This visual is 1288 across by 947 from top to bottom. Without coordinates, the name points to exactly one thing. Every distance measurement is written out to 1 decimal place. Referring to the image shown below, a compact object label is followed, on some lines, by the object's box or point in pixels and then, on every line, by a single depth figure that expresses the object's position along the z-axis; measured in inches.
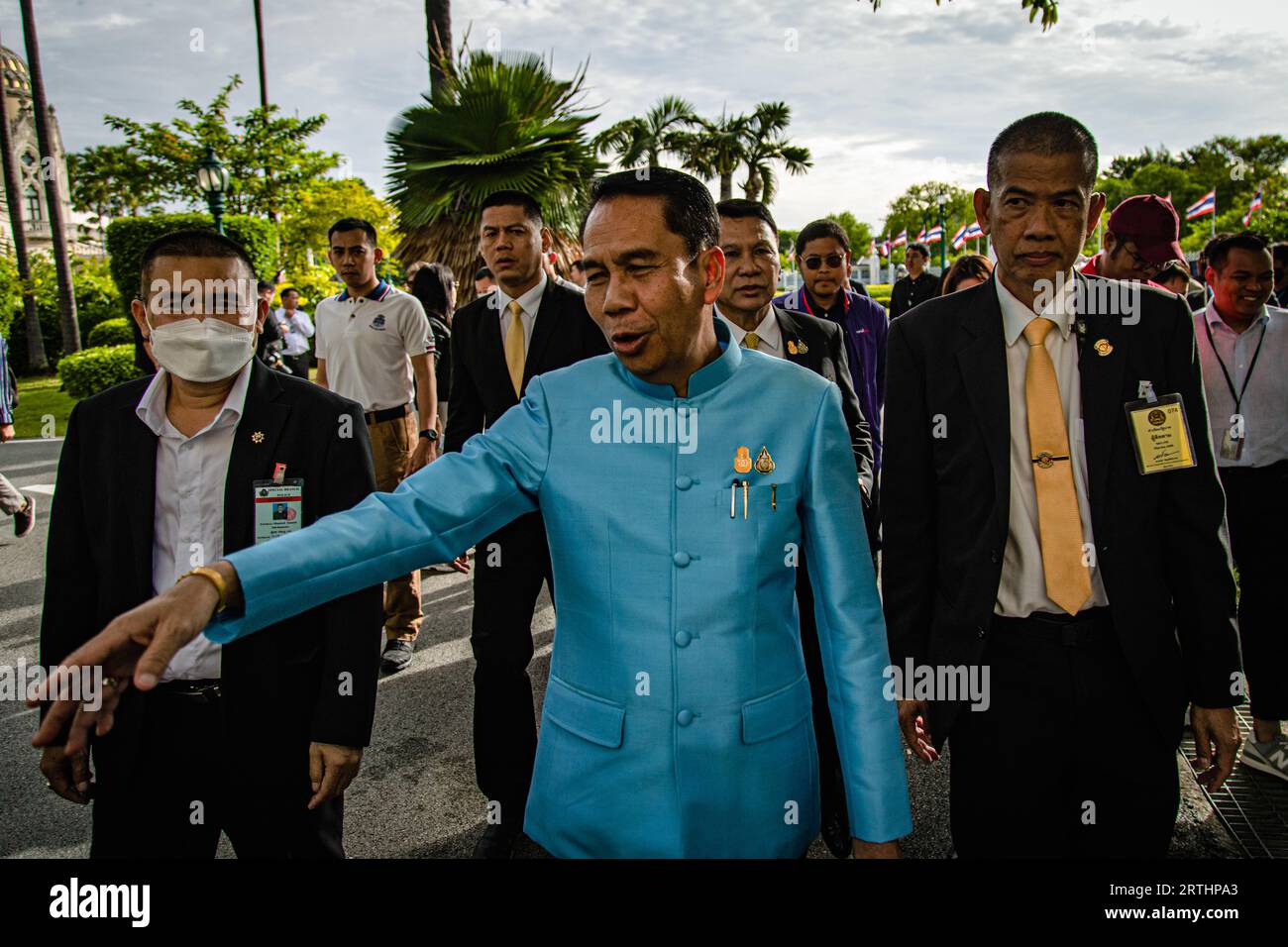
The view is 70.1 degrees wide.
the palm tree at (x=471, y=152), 417.1
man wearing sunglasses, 203.9
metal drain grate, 134.1
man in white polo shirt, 234.4
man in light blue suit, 66.3
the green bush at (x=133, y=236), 693.9
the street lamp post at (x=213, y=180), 577.1
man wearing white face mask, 92.7
